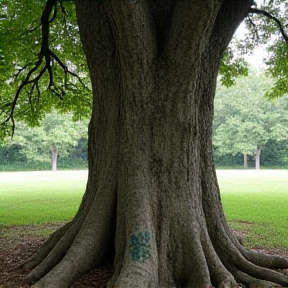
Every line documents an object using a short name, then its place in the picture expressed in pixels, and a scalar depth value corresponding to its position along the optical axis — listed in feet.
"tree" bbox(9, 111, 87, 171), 168.35
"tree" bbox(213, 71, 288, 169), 181.59
